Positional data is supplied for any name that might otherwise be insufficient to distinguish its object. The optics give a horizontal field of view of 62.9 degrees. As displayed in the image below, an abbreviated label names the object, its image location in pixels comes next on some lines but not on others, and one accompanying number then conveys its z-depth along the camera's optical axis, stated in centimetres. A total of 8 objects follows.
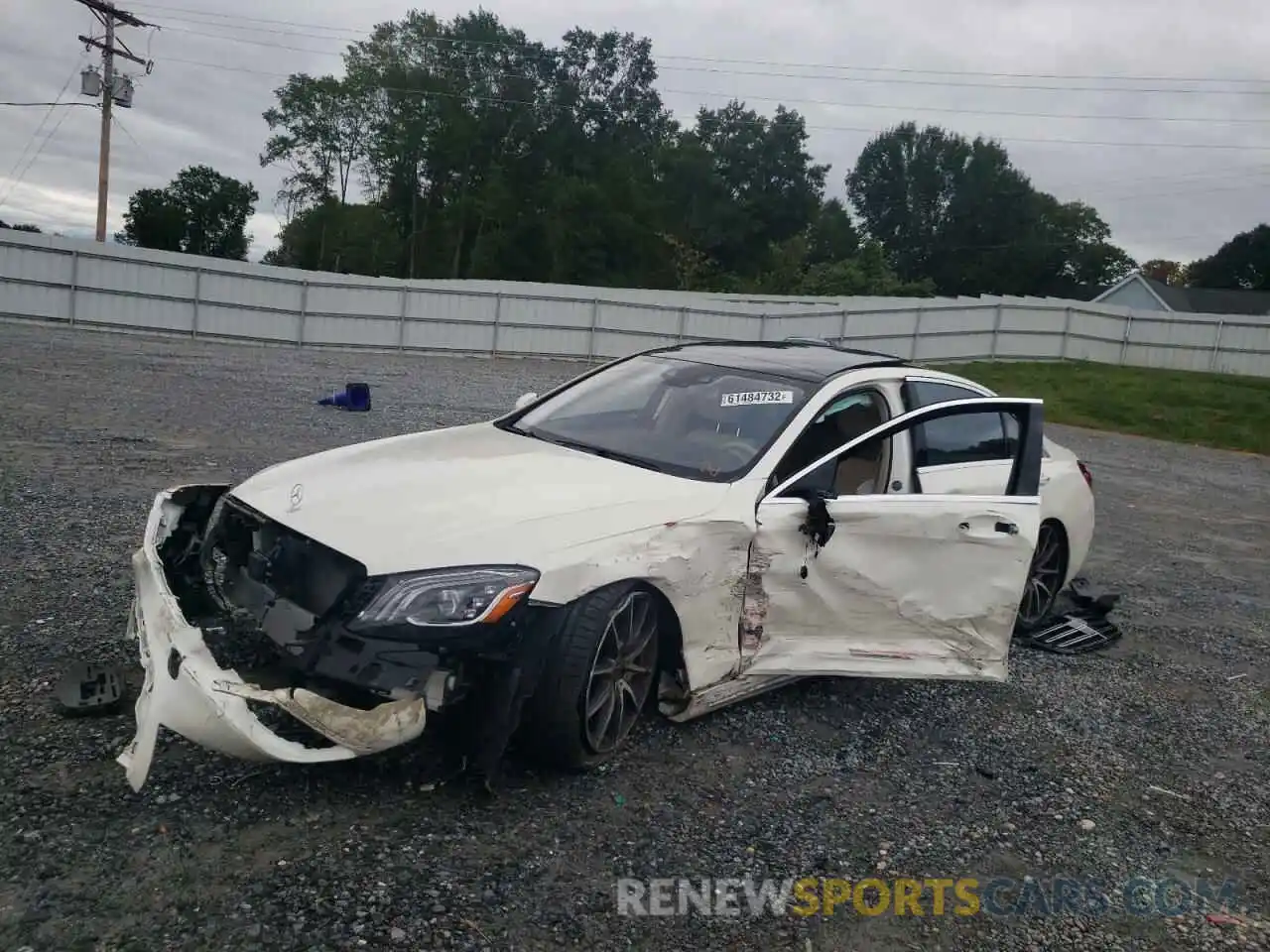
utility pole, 3145
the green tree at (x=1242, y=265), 7231
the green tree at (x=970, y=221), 7281
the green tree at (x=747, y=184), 6838
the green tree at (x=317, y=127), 5897
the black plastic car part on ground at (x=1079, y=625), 584
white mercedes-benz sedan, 324
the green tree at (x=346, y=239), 5716
